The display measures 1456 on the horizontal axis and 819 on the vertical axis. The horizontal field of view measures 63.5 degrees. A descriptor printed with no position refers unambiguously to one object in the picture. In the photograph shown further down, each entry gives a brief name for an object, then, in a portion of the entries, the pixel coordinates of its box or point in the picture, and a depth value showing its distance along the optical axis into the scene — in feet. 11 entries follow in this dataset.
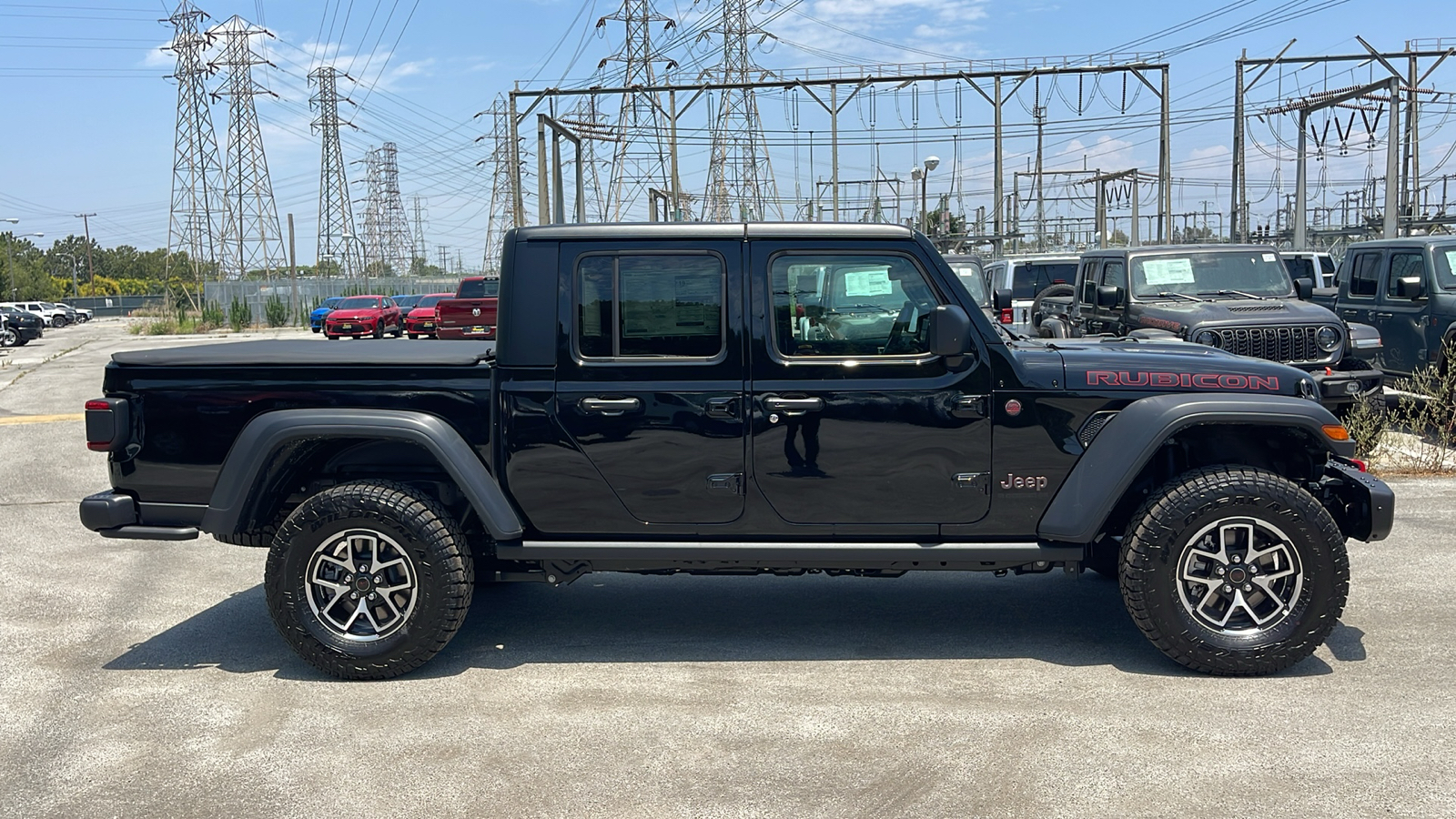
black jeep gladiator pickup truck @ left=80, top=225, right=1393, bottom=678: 16.38
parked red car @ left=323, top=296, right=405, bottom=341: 139.95
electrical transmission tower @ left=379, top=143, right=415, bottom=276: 309.83
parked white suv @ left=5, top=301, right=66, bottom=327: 210.59
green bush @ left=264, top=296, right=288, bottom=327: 175.42
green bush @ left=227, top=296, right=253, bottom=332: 171.22
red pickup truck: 83.32
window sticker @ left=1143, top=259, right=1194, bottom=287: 39.20
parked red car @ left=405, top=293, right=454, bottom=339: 136.46
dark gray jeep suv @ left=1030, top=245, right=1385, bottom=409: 34.37
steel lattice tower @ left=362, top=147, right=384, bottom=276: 317.22
